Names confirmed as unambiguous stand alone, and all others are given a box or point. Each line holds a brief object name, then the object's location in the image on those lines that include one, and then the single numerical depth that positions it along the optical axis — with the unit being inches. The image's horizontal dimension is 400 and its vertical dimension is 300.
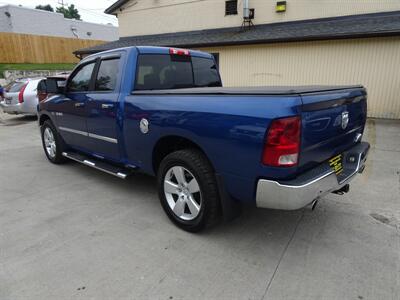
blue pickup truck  88.0
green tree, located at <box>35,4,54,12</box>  2984.7
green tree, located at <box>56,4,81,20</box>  2859.3
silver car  394.6
